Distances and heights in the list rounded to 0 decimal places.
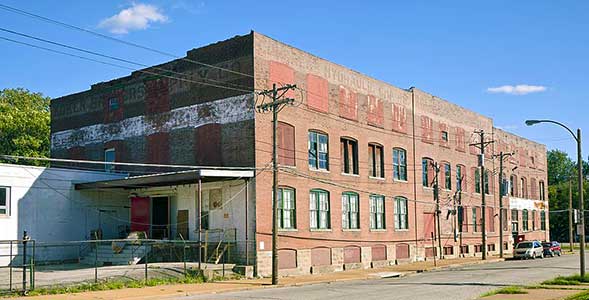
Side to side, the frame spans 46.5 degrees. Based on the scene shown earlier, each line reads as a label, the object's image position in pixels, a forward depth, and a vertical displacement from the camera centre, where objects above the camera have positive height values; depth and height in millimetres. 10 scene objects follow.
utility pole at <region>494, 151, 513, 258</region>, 56562 +634
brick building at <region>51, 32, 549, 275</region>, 35406 +3844
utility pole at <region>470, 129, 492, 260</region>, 53031 +925
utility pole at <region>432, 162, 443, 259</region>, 51969 +417
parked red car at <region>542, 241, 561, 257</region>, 59125 -4060
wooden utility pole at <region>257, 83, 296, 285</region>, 29953 +172
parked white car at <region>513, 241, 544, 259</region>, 53625 -3761
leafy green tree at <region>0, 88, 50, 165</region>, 66312 +7392
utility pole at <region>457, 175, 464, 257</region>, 55906 -755
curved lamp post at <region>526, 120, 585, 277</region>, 30509 +1784
